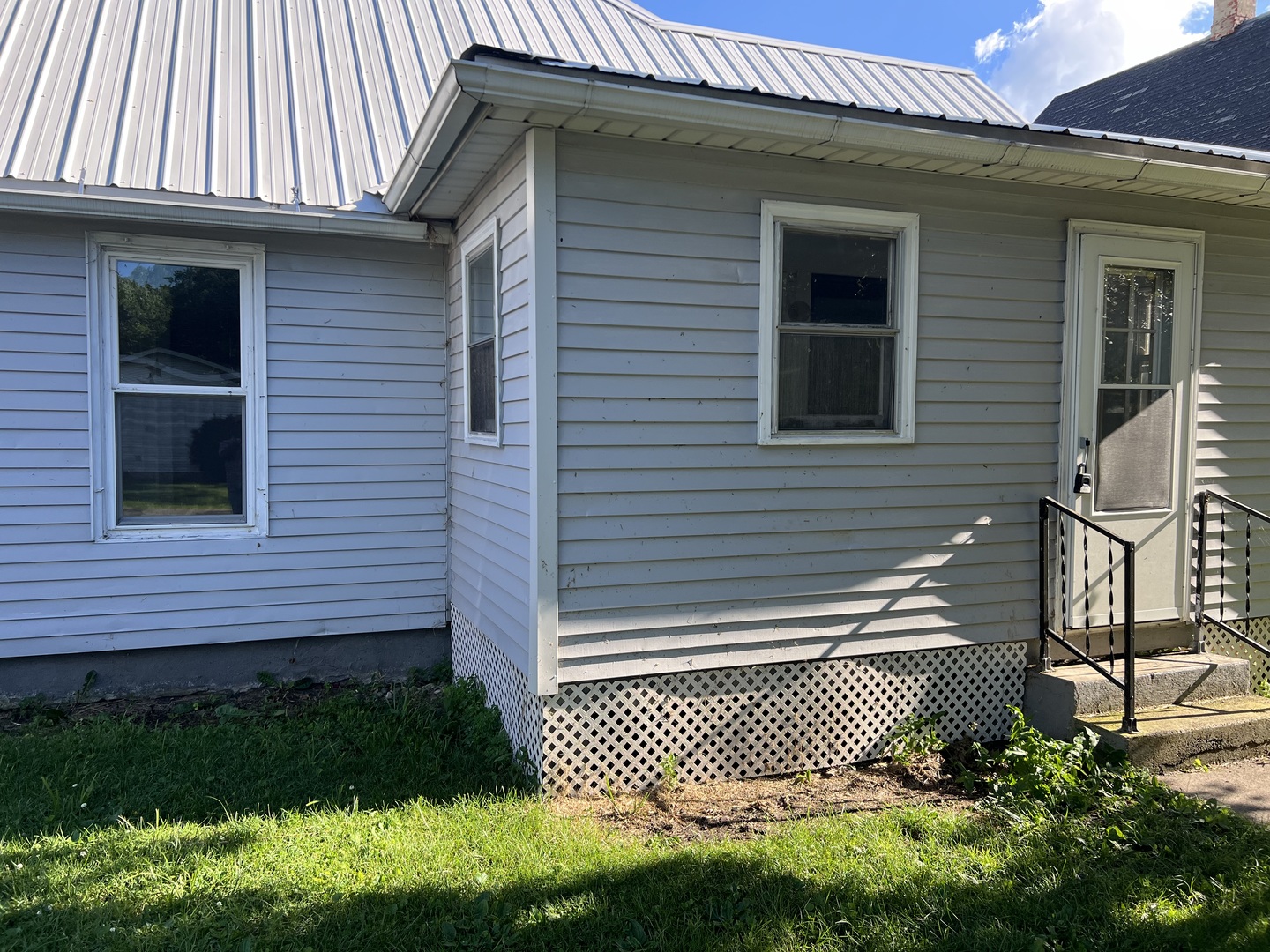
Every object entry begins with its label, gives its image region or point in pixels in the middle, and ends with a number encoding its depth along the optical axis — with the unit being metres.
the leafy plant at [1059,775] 4.29
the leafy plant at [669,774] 4.66
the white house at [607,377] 4.46
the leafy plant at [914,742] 5.02
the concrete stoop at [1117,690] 5.05
